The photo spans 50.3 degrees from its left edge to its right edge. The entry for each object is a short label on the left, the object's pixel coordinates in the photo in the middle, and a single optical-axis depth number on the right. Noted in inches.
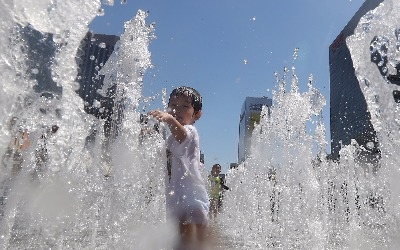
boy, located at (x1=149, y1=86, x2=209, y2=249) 91.8
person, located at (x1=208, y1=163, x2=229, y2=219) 327.2
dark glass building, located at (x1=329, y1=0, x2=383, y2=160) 2129.7
